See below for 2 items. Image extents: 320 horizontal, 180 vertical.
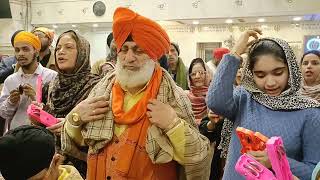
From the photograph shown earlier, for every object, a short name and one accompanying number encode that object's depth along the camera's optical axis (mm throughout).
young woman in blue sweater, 1456
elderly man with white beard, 1656
